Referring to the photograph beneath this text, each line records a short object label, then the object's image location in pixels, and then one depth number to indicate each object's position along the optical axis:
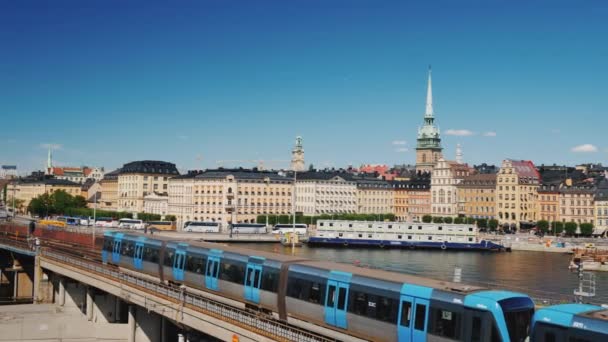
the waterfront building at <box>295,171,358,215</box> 147.62
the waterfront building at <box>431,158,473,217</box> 139.75
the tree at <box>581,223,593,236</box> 112.63
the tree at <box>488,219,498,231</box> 125.44
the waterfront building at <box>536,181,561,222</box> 125.62
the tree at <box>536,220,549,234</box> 117.56
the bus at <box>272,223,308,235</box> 117.38
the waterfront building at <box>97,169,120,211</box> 172.12
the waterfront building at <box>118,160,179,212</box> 156.38
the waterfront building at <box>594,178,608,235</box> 116.06
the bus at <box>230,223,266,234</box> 121.30
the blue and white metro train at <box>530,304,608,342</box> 15.02
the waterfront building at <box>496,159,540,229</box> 128.38
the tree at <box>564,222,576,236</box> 114.69
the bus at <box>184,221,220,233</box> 119.12
